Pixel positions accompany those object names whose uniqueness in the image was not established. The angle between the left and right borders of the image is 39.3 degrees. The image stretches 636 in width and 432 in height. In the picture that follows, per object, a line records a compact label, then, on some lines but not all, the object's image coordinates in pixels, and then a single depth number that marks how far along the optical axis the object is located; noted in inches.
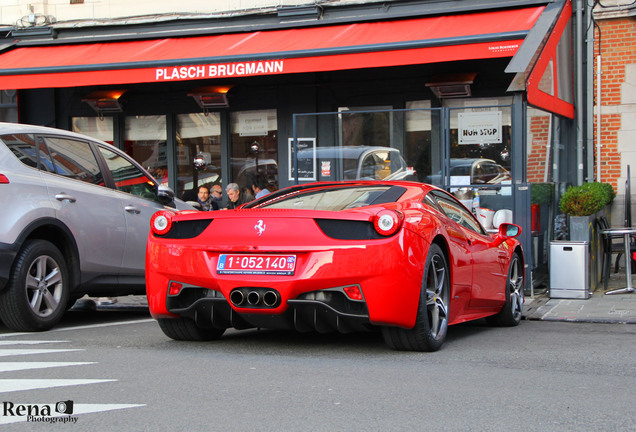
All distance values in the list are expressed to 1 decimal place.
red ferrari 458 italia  224.4
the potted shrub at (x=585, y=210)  432.8
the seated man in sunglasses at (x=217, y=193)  613.6
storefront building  454.6
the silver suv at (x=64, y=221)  287.3
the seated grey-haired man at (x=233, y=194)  572.4
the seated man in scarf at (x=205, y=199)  593.9
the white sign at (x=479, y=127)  450.6
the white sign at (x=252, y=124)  624.7
